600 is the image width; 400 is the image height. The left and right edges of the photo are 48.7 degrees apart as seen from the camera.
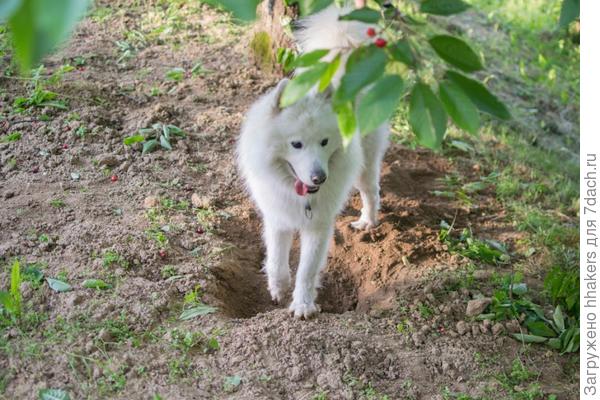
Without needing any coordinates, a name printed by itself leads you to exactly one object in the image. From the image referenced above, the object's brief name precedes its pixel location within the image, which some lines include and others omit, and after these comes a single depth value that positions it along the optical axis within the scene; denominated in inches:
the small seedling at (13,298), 131.5
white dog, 142.6
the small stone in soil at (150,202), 175.8
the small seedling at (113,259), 151.4
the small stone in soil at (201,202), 183.0
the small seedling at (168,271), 154.6
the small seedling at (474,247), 180.7
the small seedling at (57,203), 167.5
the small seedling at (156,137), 193.8
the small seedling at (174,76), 227.6
